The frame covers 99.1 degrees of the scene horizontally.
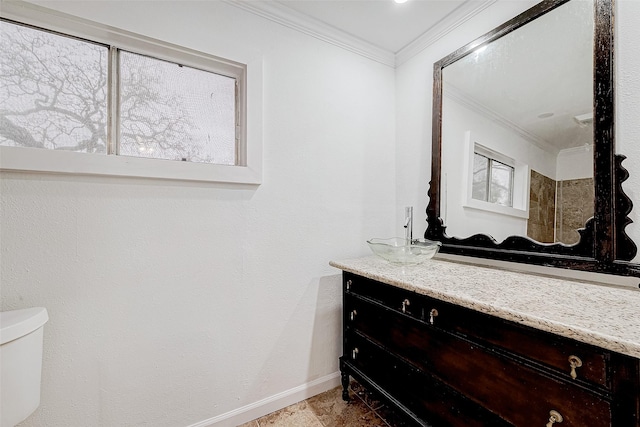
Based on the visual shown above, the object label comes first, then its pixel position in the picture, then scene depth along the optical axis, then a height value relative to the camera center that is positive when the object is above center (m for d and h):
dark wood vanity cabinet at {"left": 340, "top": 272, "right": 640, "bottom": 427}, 0.70 -0.52
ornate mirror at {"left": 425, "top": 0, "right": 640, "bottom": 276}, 1.09 +0.33
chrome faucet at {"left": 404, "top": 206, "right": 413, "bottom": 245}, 1.70 -0.08
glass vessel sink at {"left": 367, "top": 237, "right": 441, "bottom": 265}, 1.47 -0.22
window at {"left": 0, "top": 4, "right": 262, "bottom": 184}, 1.16 +0.53
